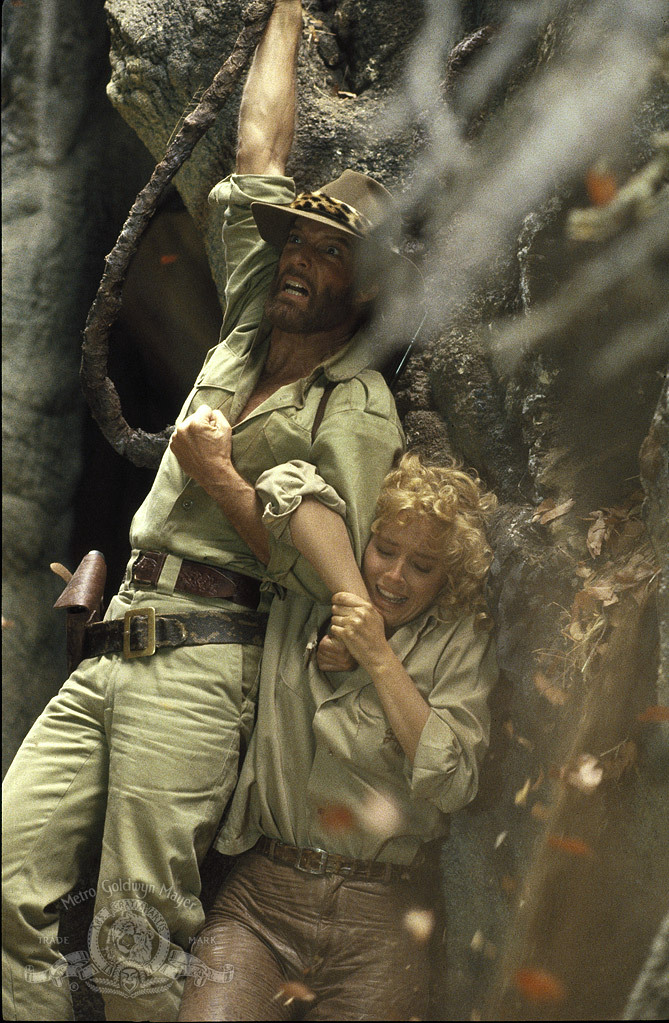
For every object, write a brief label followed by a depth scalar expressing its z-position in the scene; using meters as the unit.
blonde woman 5.09
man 5.15
